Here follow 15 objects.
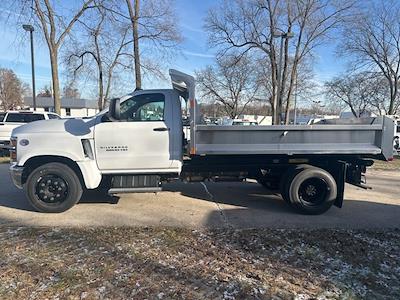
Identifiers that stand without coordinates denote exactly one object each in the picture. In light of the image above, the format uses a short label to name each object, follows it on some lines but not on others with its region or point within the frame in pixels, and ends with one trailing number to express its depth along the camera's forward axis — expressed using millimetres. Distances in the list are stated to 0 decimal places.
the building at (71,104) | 79256
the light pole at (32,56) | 17688
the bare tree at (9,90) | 74625
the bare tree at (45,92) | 99888
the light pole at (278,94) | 24172
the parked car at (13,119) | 14641
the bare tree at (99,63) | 26906
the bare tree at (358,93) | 31469
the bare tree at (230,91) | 48872
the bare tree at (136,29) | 20109
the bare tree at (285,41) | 28125
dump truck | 5902
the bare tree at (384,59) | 28484
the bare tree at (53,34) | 17391
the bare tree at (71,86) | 30038
